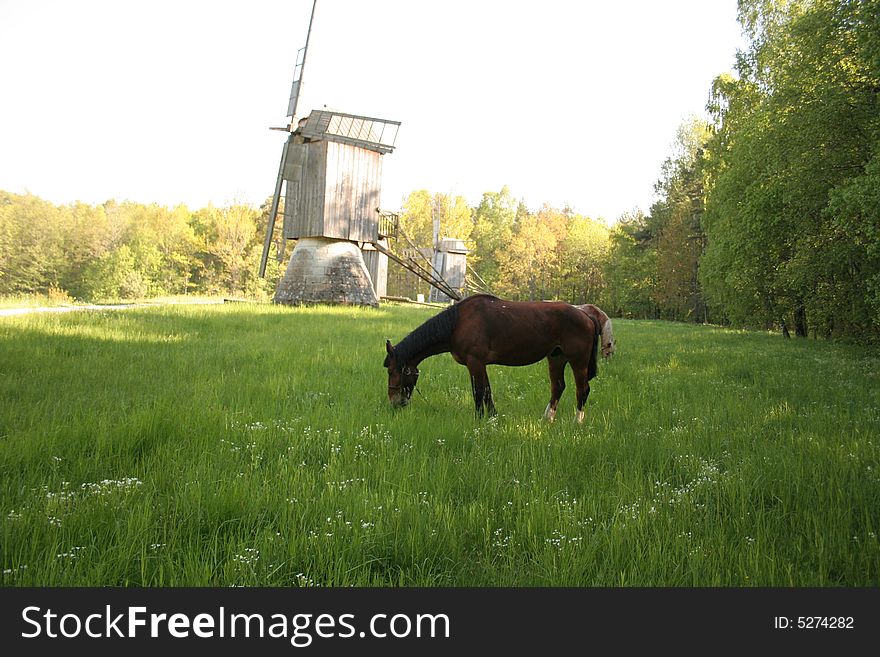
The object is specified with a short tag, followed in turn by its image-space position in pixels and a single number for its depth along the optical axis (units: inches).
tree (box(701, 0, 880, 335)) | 462.6
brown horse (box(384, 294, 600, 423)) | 248.2
